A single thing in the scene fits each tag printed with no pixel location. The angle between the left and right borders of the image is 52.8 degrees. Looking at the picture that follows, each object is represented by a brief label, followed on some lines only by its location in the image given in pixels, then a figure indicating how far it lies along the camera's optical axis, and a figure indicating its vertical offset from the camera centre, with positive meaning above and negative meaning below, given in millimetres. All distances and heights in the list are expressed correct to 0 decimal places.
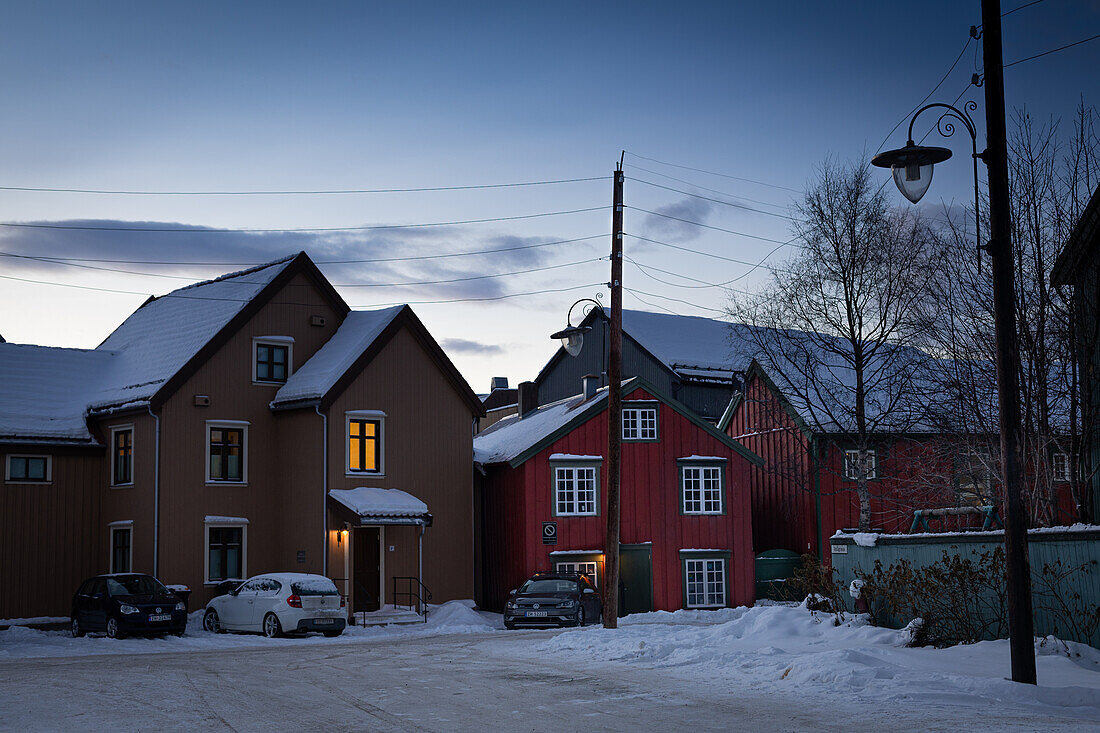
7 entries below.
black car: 26859 -2641
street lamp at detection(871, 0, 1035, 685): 12977 +2327
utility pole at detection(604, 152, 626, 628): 24031 +647
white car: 26766 -2675
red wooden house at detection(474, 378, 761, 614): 36250 -421
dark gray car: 29344 -2933
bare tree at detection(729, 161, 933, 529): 31125 +5383
